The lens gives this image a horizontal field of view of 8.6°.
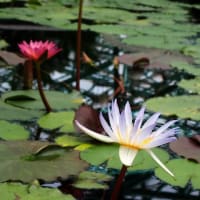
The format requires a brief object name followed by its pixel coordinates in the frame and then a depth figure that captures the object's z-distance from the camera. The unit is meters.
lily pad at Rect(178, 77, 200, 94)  3.26
